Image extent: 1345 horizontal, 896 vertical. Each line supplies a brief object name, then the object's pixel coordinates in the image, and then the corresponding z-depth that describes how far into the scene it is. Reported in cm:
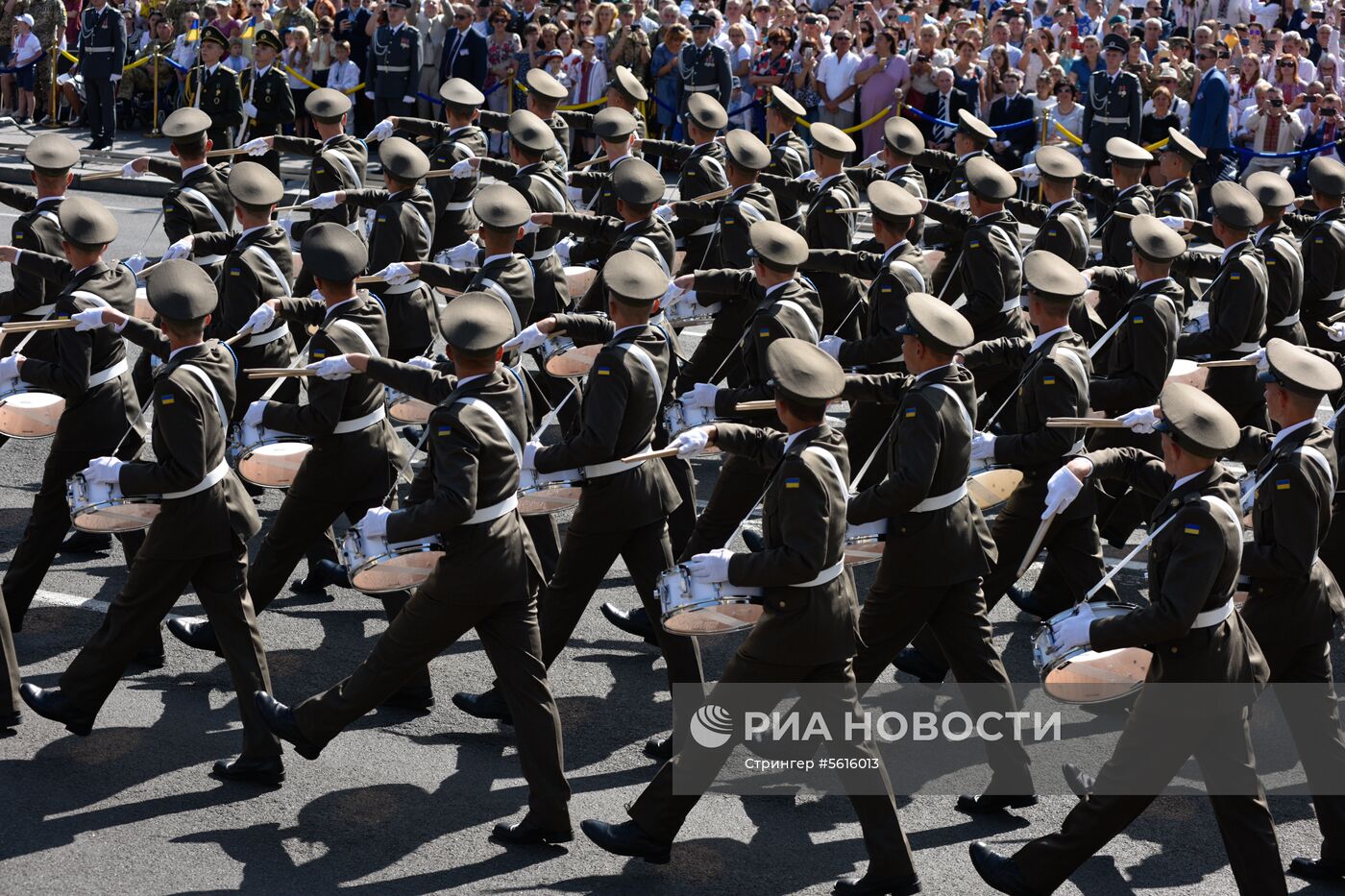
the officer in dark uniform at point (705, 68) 1772
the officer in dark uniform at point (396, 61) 1866
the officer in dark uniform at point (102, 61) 1938
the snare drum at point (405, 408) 902
